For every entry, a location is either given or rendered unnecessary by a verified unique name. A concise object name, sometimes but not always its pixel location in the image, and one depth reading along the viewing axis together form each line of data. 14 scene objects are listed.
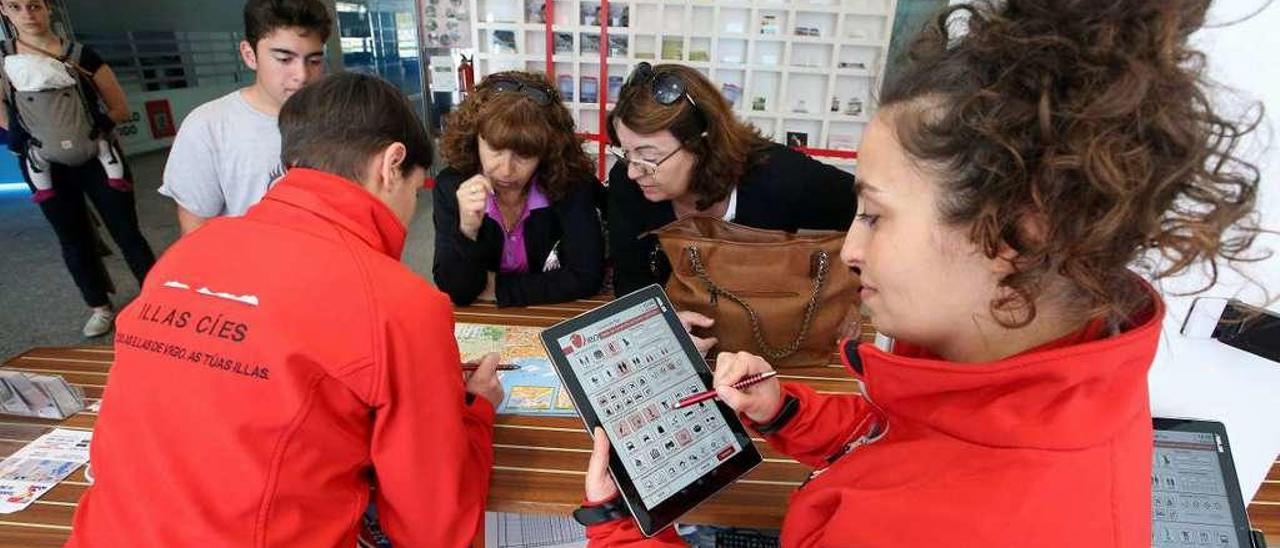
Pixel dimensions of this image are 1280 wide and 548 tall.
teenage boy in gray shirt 1.80
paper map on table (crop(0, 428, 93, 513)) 1.01
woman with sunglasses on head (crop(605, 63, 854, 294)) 1.65
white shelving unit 3.62
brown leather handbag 1.31
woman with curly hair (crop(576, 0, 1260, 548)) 0.54
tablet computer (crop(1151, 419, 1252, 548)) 1.02
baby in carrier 2.55
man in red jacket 0.82
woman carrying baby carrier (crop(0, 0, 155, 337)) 2.56
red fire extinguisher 4.08
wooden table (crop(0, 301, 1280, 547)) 0.98
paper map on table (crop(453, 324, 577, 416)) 1.22
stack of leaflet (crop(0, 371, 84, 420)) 1.19
